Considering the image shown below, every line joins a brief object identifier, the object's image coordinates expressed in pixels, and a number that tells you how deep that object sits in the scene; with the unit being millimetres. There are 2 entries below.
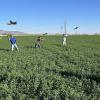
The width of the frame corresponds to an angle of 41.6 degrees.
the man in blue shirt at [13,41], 14049
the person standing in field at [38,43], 16526
